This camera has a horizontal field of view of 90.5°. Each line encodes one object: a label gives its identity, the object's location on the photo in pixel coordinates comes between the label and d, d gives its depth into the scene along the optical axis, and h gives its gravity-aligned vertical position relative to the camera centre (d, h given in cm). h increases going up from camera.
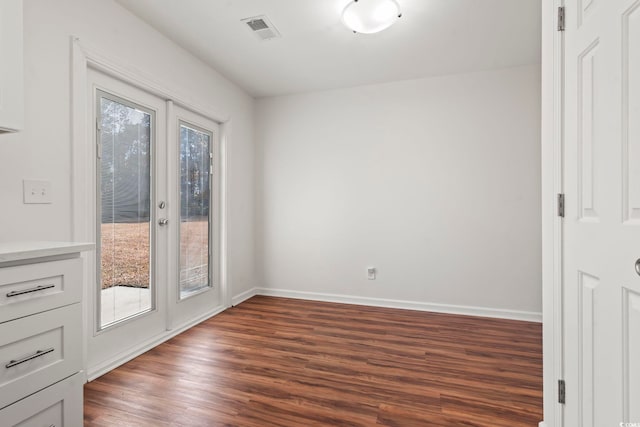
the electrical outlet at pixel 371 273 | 358 -69
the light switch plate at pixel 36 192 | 167 +12
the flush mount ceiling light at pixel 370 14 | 205 +132
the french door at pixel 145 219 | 217 -4
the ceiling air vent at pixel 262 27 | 238 +146
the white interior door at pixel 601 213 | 88 -1
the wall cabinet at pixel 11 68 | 128 +61
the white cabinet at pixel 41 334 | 112 -46
